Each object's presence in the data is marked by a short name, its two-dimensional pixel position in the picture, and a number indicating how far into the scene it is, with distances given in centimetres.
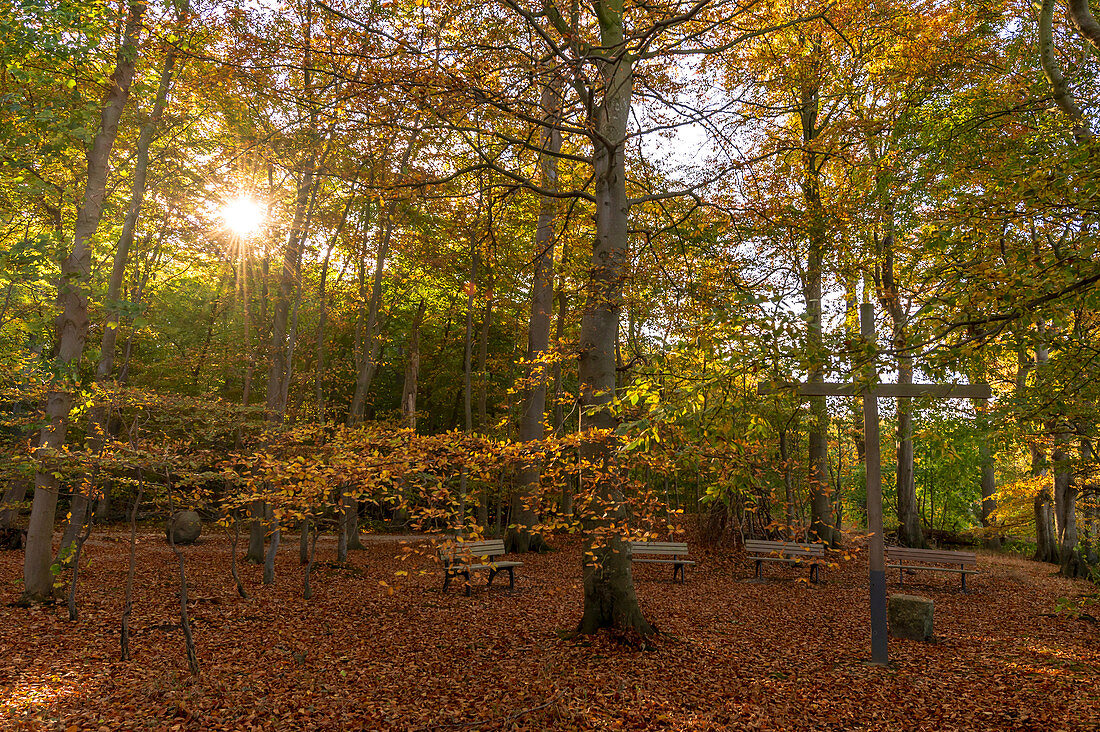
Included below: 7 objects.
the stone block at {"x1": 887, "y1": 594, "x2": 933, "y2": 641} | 703
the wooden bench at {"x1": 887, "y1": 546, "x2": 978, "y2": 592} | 1088
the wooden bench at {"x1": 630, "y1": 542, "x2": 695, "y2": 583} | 1077
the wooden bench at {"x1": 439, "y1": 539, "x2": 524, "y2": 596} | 921
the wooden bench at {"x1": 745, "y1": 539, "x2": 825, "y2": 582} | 1009
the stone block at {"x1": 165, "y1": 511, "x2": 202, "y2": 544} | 1520
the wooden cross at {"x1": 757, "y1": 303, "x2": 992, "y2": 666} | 504
